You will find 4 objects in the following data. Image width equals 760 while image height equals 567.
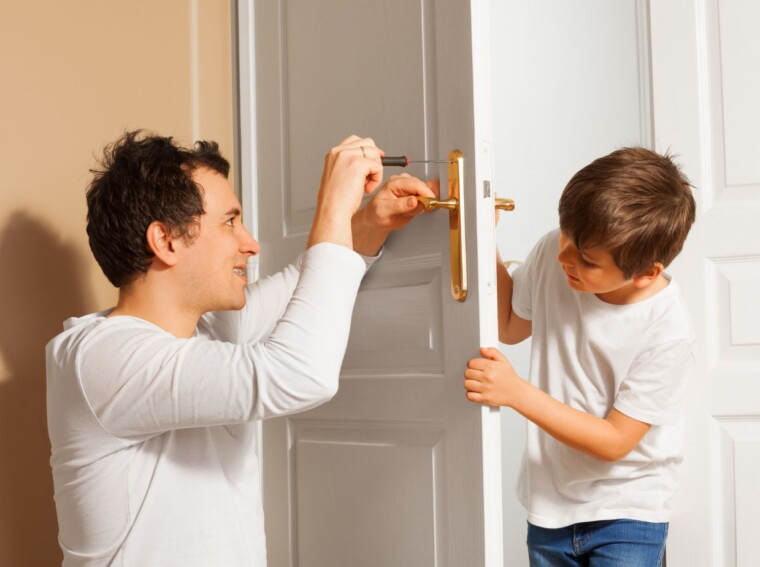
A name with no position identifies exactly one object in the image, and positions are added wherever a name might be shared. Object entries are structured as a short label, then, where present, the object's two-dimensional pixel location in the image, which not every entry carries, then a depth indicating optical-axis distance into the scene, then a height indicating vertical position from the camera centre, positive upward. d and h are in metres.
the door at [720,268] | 1.75 +0.04
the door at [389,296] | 1.25 +0.00
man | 1.13 -0.08
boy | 1.45 -0.14
